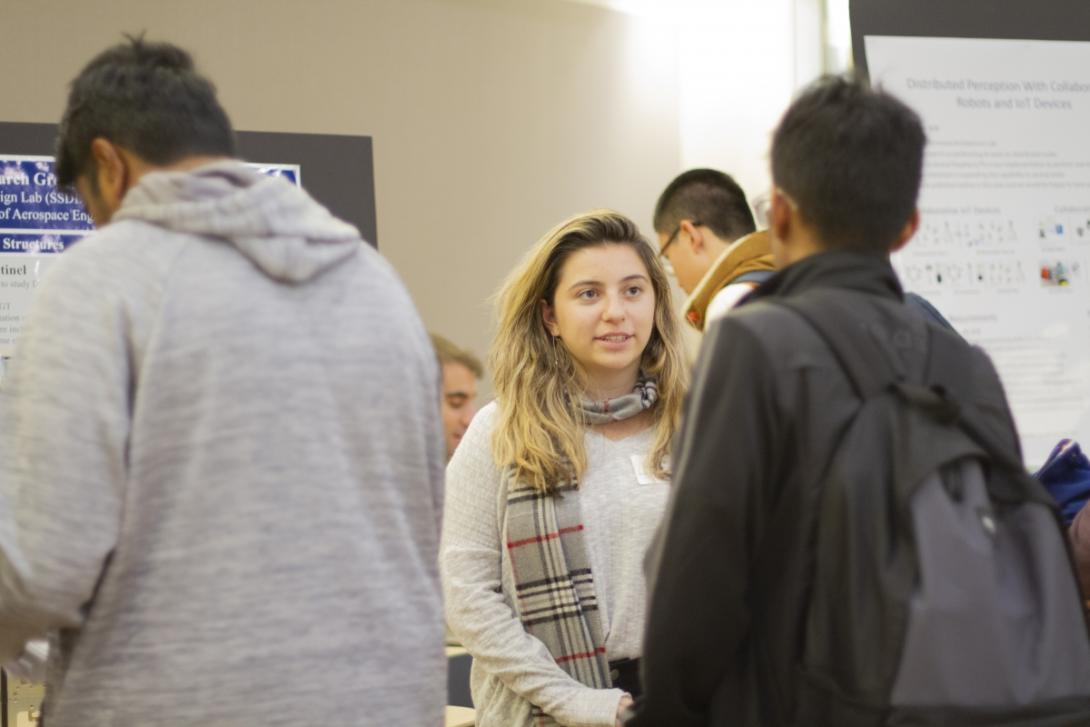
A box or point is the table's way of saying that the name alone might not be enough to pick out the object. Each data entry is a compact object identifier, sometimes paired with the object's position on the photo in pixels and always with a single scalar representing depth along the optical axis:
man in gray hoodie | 2.80
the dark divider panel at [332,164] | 7.28
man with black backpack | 2.59
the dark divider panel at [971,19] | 7.87
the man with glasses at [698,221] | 7.85
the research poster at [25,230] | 6.59
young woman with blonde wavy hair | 4.47
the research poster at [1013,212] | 7.98
